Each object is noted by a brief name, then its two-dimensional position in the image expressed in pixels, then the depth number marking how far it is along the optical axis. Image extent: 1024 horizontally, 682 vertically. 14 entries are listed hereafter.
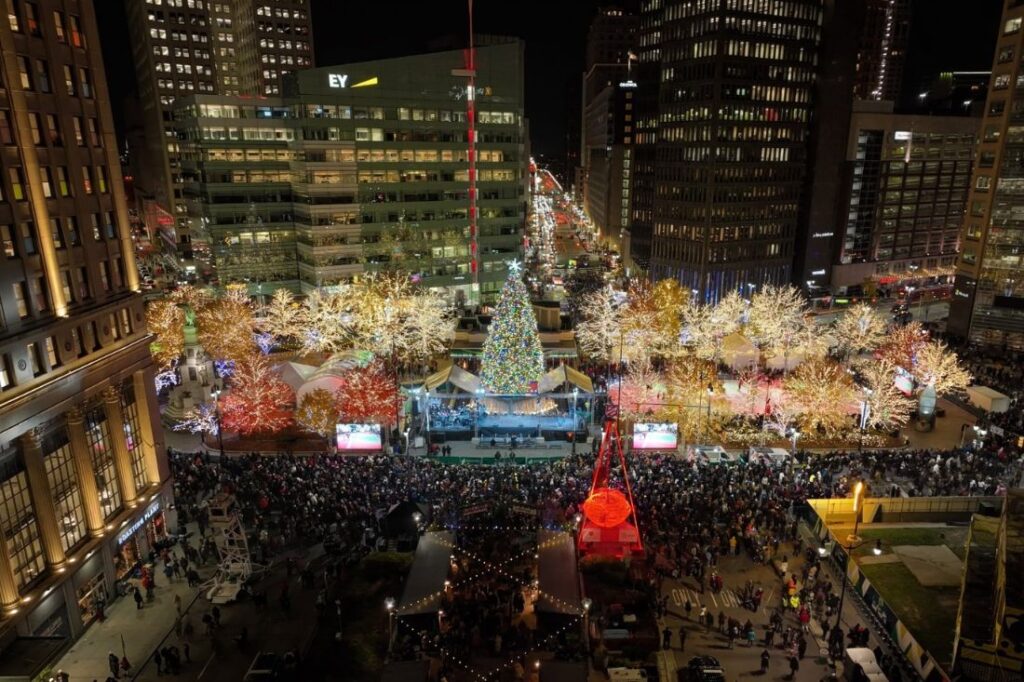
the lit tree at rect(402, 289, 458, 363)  53.25
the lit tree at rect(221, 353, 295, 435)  39.34
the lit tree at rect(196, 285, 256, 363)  49.81
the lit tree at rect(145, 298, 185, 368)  48.75
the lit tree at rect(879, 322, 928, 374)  46.56
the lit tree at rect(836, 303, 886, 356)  53.00
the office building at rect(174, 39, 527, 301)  69.94
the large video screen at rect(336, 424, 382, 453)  37.69
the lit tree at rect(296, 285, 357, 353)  54.06
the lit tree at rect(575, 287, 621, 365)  52.50
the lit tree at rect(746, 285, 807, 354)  52.31
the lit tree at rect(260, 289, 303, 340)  55.75
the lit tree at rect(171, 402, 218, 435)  39.94
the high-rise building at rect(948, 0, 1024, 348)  59.88
